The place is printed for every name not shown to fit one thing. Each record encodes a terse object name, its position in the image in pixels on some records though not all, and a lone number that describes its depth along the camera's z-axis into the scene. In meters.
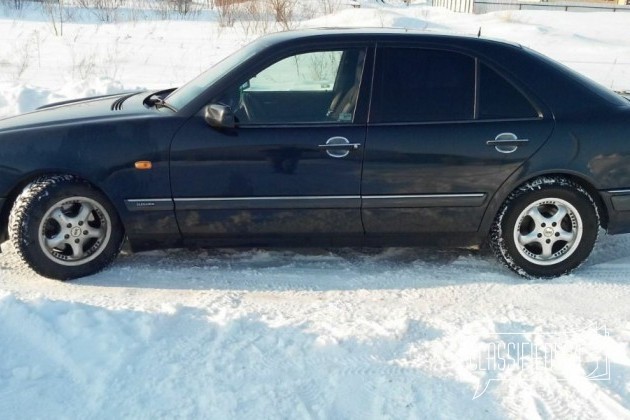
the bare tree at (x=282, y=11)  13.83
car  4.02
